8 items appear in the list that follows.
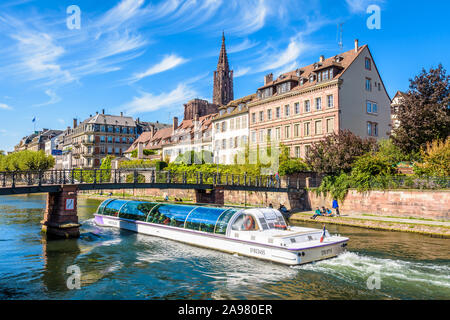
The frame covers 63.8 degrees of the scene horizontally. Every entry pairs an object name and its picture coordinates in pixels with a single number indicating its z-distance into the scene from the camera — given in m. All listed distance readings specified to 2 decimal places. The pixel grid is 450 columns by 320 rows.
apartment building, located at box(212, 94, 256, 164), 57.75
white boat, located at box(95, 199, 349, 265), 18.57
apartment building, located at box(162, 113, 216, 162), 66.06
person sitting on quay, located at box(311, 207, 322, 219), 35.10
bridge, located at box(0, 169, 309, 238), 24.98
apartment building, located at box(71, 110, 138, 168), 98.81
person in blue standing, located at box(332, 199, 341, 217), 35.41
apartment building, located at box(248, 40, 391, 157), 44.47
